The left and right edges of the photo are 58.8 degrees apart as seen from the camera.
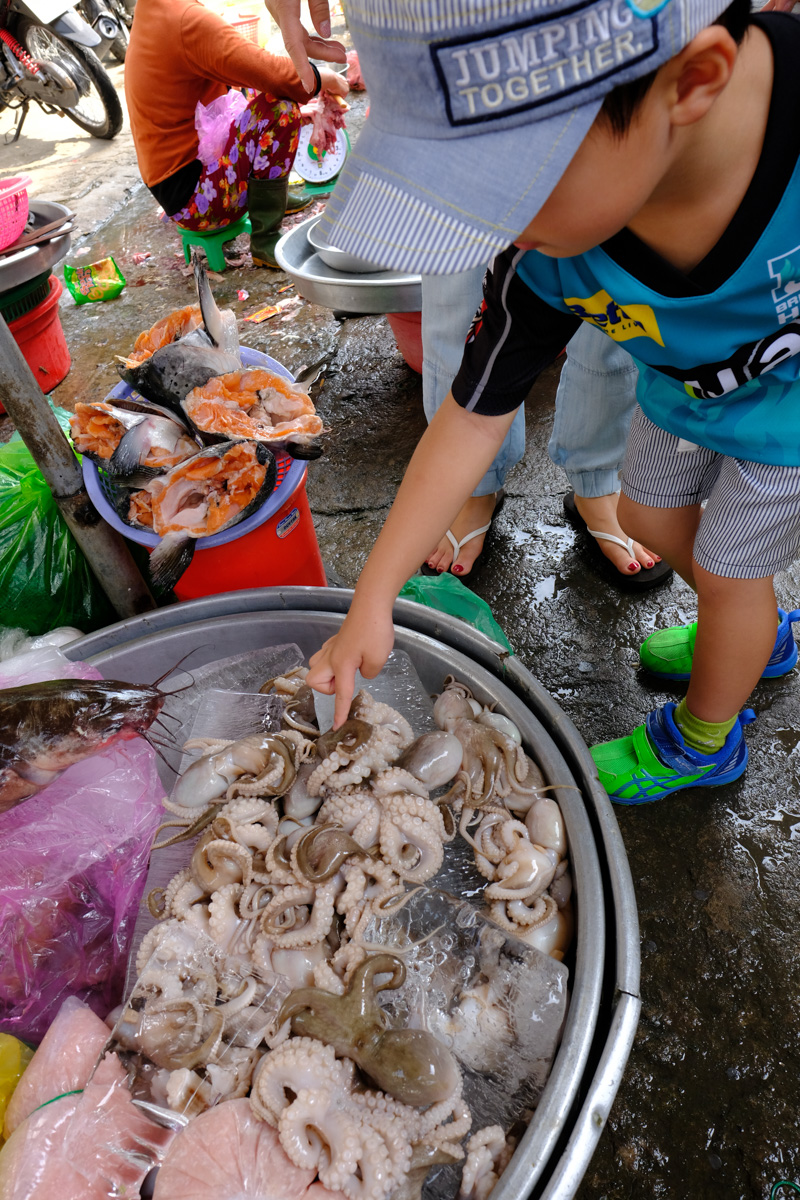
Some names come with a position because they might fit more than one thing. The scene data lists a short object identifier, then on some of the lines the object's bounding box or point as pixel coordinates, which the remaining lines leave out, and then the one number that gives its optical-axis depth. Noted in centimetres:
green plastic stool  448
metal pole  159
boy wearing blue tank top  68
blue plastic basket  178
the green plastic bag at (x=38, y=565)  194
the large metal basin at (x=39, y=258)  286
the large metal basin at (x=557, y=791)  97
